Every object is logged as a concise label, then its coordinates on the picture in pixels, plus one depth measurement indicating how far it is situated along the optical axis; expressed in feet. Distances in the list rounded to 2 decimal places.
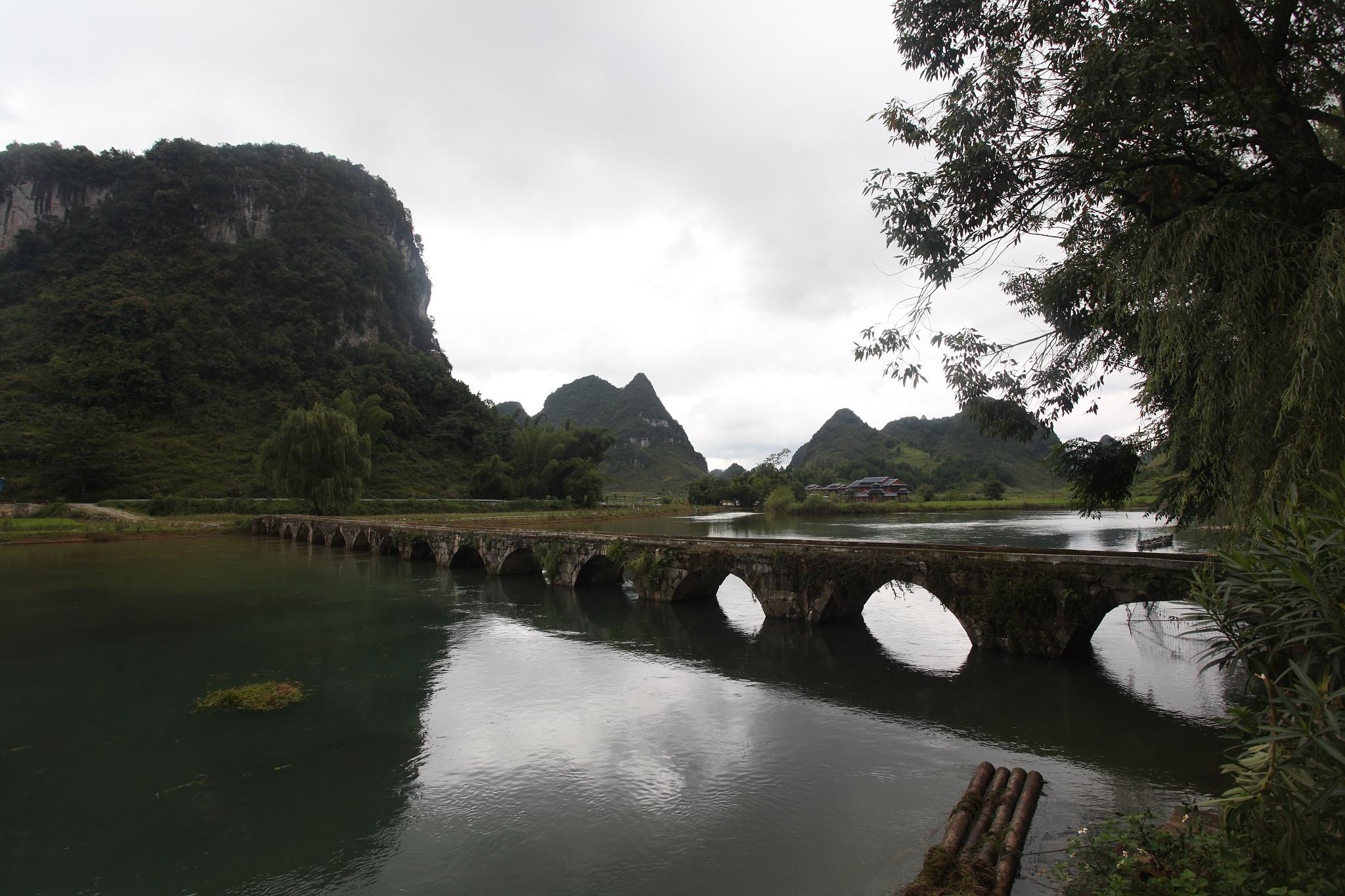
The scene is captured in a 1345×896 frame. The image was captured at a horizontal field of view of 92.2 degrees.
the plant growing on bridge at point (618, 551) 72.13
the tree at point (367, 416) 262.47
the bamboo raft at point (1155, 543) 108.06
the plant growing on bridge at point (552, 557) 83.30
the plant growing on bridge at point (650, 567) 68.69
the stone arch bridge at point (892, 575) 40.75
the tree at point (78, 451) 197.98
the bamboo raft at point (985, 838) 18.95
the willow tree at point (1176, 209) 21.27
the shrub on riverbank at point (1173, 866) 13.44
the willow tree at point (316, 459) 177.58
